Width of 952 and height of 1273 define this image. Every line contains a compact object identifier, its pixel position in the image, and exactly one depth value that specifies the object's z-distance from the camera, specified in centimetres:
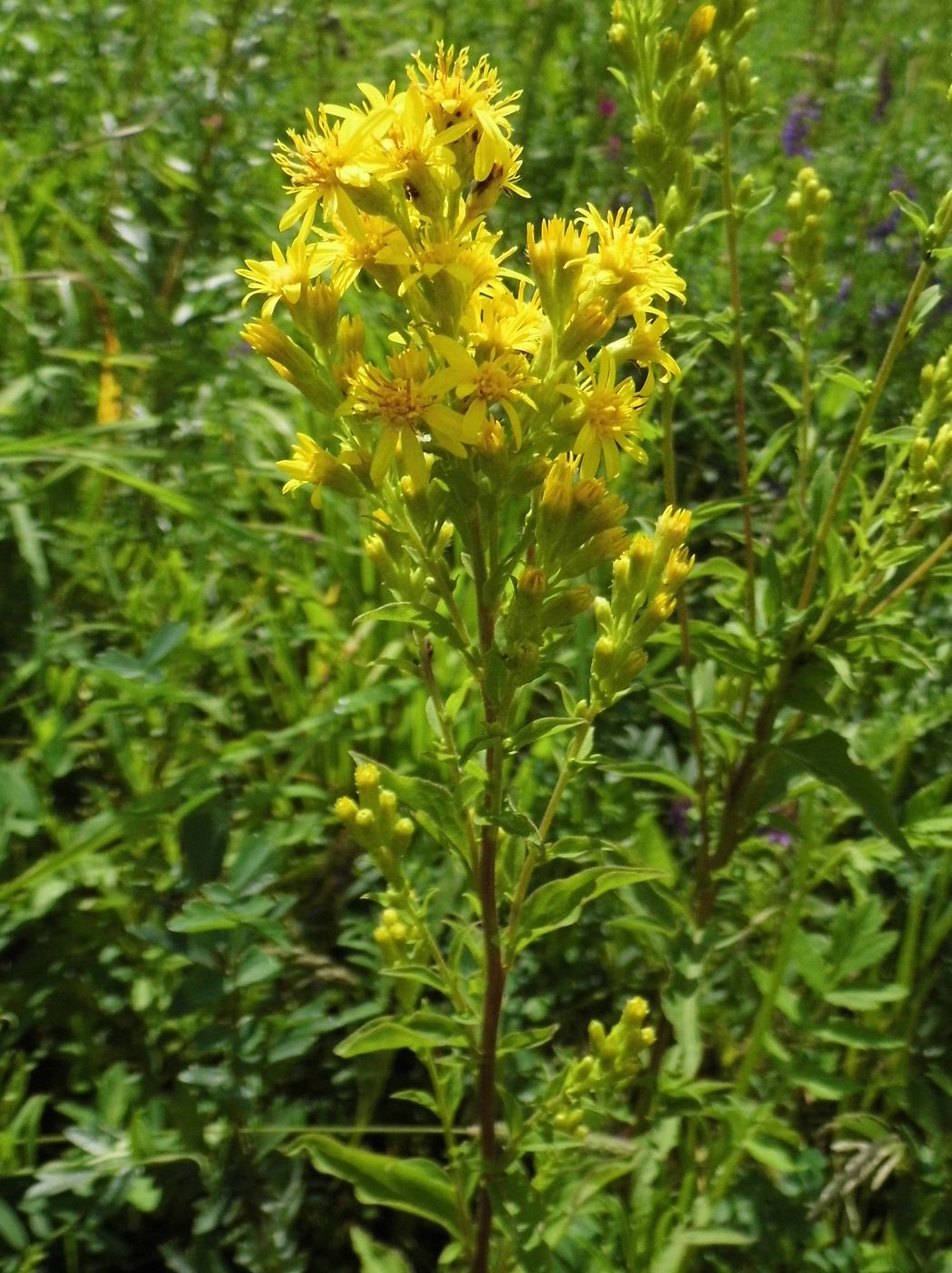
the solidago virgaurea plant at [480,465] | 18
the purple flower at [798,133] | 54
